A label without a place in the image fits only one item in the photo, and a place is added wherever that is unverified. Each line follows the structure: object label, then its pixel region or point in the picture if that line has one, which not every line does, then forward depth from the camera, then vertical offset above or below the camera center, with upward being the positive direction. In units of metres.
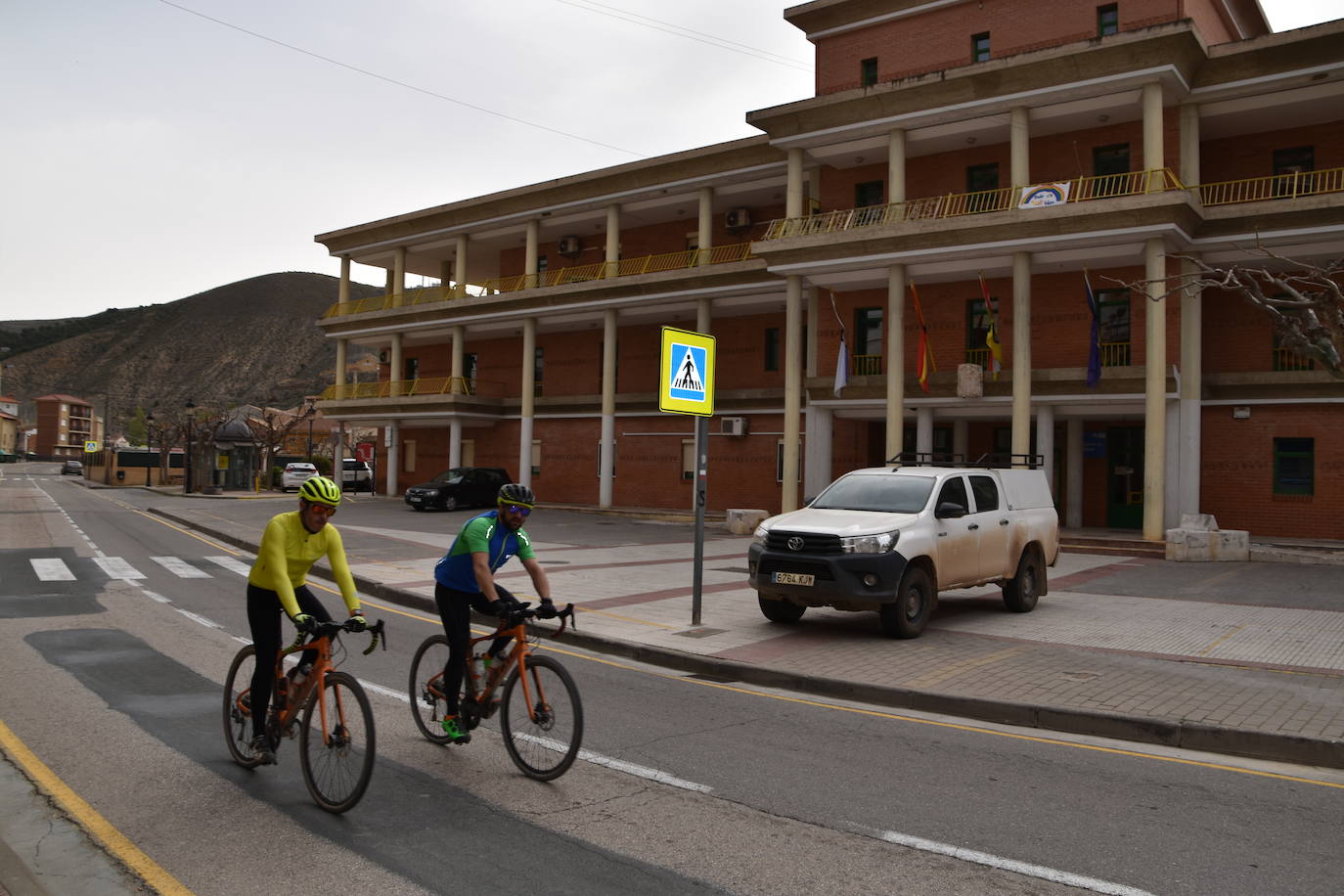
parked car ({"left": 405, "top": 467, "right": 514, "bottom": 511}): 33.97 -1.31
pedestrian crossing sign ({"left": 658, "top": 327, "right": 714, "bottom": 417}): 10.68 +0.98
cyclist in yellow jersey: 5.09 -0.68
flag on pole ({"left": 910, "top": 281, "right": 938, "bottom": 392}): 25.98 +2.89
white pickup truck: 10.14 -0.95
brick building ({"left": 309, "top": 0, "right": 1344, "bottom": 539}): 22.86 +5.61
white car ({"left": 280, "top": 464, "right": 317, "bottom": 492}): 50.91 -1.38
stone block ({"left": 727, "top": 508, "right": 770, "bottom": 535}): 27.19 -1.76
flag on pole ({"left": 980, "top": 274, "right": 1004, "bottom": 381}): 25.09 +3.09
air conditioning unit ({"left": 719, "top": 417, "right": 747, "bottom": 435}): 33.16 +1.18
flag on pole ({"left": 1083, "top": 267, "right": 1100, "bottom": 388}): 23.64 +2.70
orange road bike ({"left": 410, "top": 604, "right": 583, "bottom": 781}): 5.48 -1.48
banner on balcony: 22.89 +6.56
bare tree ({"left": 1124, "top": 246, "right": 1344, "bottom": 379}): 11.85 +1.95
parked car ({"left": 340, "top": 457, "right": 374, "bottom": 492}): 51.12 -1.38
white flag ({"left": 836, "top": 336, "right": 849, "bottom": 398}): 27.31 +2.64
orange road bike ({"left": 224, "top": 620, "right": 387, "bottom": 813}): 4.85 -1.45
